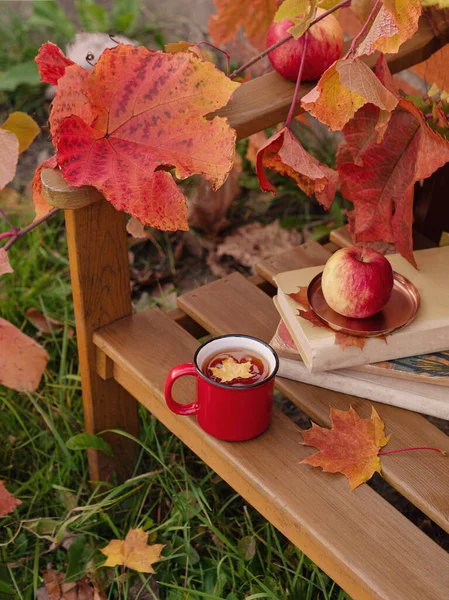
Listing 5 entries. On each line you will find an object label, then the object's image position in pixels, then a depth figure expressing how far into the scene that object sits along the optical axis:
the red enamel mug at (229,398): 1.20
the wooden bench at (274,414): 1.12
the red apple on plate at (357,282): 1.28
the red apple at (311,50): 1.41
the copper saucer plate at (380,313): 1.31
